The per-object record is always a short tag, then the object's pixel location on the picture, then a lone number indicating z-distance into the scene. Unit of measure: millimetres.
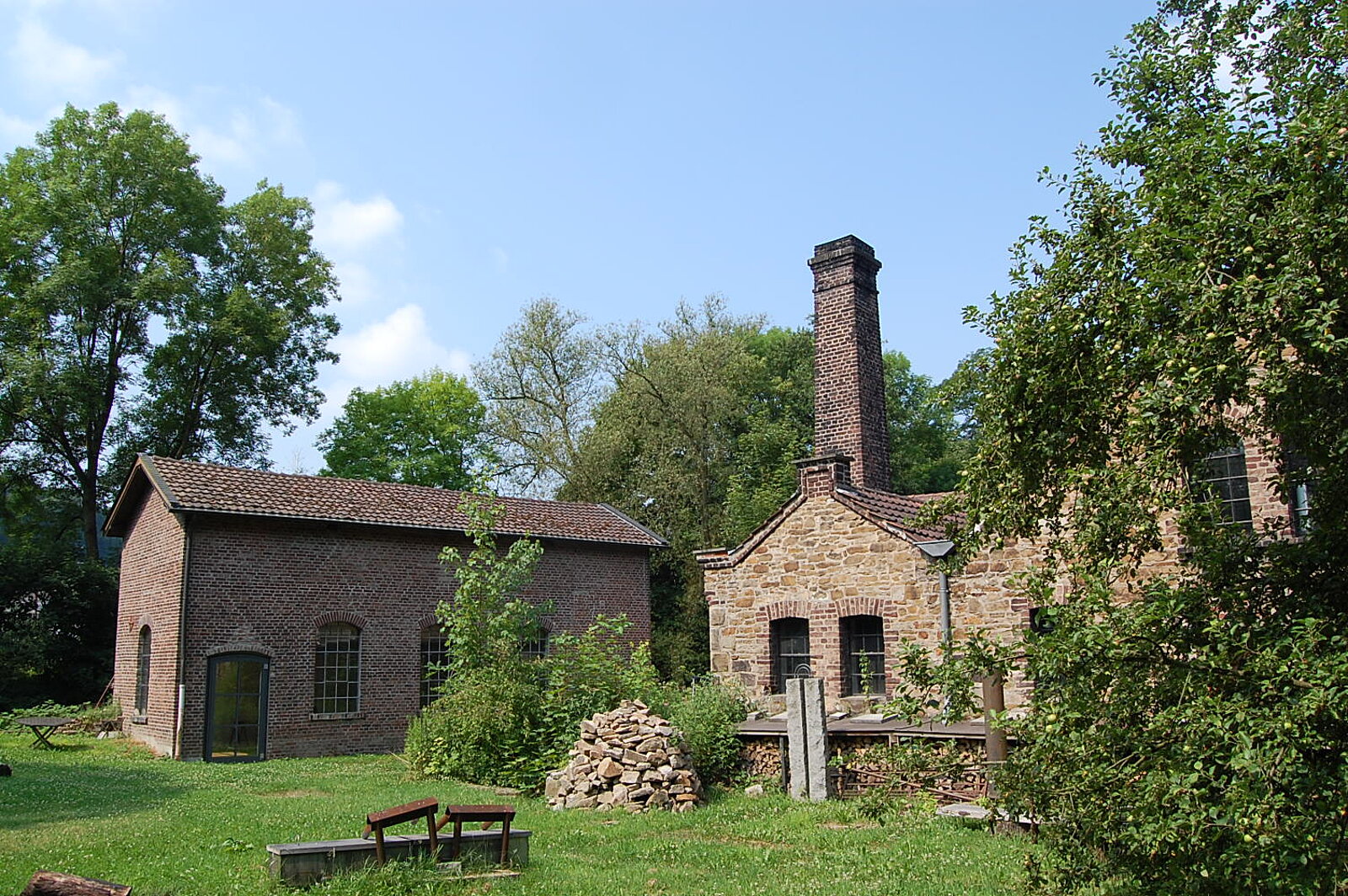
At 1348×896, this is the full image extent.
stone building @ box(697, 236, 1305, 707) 14234
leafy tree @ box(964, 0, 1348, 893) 3982
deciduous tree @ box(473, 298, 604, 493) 34594
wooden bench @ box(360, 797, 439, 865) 7805
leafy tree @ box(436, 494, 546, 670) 15805
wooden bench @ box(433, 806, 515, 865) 8211
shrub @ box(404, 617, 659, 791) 14242
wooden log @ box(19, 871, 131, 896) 6523
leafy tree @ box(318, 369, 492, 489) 39656
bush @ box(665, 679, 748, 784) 14008
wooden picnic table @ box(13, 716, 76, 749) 18688
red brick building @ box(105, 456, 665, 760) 18375
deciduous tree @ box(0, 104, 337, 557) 28672
